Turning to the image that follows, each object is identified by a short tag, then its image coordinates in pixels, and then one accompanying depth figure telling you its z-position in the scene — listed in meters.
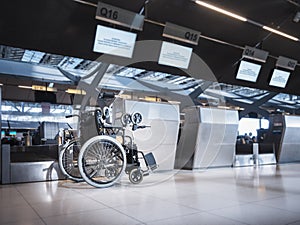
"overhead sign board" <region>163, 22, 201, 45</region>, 5.61
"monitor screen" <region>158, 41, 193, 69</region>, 5.79
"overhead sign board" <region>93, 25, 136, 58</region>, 4.94
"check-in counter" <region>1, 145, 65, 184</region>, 4.22
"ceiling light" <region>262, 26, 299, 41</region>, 6.65
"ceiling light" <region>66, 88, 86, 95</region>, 12.77
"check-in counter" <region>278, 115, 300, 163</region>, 7.55
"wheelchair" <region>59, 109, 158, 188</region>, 3.66
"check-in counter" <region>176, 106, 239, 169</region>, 5.94
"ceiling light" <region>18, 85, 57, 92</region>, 12.42
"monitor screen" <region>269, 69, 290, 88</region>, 8.44
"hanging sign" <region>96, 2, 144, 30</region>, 4.69
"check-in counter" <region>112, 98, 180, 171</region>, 5.23
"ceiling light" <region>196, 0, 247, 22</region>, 5.25
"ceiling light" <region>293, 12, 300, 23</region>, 6.02
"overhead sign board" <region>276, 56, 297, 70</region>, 8.09
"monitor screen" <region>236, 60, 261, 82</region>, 7.55
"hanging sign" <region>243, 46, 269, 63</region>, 7.06
